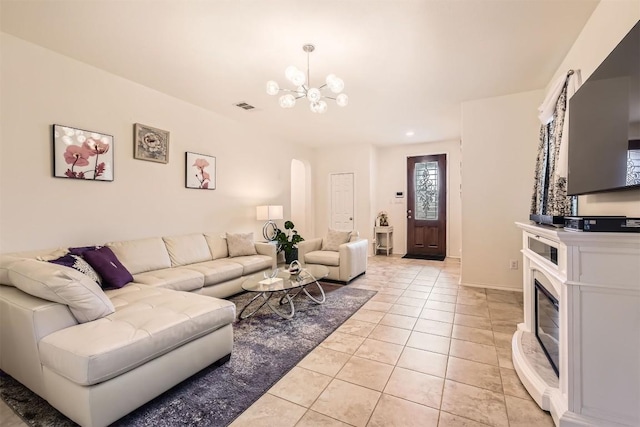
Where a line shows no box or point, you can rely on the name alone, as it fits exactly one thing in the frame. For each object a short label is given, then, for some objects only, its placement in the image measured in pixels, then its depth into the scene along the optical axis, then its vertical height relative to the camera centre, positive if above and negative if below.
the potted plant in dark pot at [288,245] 5.29 -0.59
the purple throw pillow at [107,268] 2.54 -0.47
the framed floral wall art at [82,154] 2.76 +0.61
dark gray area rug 1.59 -1.10
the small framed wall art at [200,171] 4.07 +0.62
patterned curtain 2.50 +0.36
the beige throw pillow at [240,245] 4.10 -0.46
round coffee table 2.95 -0.75
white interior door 6.82 +0.26
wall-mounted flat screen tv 1.45 +0.49
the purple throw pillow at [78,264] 2.31 -0.40
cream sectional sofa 1.46 -0.70
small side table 6.77 -0.65
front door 6.55 +0.11
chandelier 2.42 +1.10
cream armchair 4.27 -0.64
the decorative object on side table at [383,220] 6.95 -0.20
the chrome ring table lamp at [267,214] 4.98 -0.02
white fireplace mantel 1.33 -0.57
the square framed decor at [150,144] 3.44 +0.87
